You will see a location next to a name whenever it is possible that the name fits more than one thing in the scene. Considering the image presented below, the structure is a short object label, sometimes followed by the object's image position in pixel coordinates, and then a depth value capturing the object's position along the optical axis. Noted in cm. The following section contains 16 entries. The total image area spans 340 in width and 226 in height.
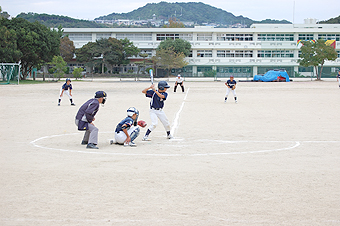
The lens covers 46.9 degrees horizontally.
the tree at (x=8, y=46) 5572
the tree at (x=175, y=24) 14390
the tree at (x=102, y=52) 9350
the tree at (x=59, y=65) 6622
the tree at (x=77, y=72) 7250
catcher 1108
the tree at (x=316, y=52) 7581
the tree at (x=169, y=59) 9044
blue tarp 6606
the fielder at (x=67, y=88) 2423
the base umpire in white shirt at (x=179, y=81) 3932
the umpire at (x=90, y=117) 1067
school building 10050
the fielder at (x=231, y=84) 2650
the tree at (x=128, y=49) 9700
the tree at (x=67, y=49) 9769
